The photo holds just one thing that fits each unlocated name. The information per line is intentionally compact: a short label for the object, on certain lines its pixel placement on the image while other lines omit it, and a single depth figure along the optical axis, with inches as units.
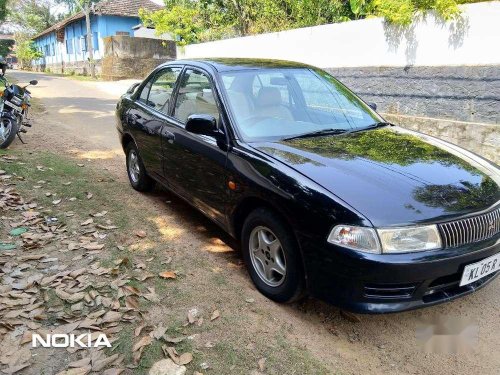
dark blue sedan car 98.3
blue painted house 1302.9
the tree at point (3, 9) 636.7
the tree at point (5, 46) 1451.0
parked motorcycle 284.0
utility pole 1079.5
